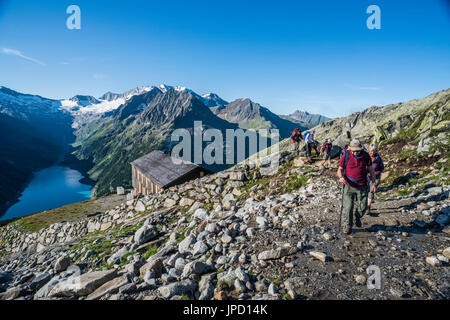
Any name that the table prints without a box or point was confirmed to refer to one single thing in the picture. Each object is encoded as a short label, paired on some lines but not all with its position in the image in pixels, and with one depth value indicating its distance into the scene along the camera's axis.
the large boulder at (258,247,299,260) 5.57
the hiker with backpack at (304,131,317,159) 16.62
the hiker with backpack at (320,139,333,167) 14.88
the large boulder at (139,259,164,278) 5.69
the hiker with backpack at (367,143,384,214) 9.71
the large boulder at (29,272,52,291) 7.53
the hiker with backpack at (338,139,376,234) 6.77
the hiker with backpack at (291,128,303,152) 18.48
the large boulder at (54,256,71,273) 8.75
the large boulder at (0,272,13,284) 9.24
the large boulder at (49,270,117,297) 5.50
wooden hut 30.22
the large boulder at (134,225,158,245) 9.20
